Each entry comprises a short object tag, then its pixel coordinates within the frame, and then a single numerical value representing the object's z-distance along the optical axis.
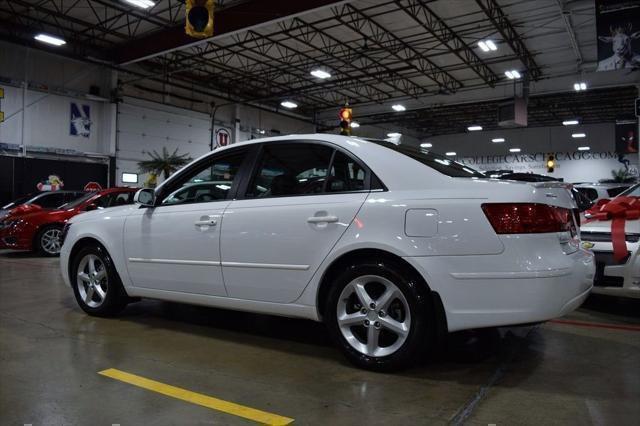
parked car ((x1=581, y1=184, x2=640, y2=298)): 4.18
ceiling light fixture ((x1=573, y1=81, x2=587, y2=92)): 20.89
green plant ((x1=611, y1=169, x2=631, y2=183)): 27.00
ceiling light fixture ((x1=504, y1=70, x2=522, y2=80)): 18.71
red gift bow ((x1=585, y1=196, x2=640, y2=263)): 4.28
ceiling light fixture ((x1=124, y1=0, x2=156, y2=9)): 12.03
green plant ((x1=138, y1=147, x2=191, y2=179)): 19.92
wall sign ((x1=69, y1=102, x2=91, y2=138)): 18.59
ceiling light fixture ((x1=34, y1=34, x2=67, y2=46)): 14.92
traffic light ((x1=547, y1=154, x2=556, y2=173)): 25.80
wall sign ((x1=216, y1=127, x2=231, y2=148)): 23.04
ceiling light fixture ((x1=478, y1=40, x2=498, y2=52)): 15.48
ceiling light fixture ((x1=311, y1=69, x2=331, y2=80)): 18.70
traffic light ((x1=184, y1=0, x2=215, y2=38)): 6.36
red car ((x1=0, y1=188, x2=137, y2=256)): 9.65
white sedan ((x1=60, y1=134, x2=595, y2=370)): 2.65
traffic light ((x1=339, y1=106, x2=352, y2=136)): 14.23
